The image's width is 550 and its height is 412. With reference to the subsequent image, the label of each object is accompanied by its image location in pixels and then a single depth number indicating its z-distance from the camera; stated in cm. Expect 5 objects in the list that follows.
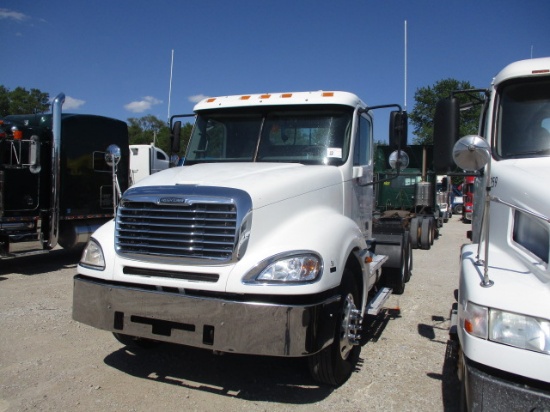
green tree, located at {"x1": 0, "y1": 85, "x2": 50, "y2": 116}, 4597
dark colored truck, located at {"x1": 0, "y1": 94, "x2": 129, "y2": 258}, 780
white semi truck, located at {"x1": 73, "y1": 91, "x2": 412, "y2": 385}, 300
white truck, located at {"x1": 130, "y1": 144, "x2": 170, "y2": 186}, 1656
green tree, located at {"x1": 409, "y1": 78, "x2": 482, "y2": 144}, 5175
